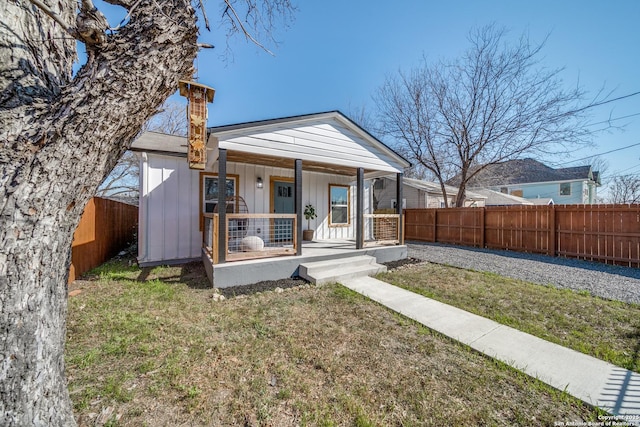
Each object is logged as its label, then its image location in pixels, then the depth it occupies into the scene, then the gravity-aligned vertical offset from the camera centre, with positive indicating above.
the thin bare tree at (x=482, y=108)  11.17 +5.40
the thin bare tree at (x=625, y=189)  19.61 +2.11
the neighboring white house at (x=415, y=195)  16.72 +1.41
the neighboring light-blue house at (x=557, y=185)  21.31 +2.72
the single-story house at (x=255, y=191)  5.16 +0.70
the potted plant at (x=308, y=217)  8.27 -0.07
